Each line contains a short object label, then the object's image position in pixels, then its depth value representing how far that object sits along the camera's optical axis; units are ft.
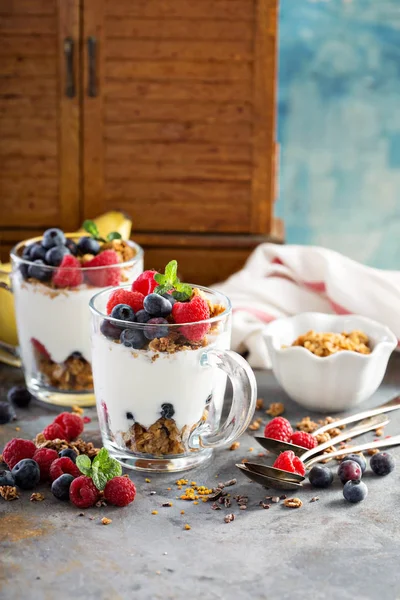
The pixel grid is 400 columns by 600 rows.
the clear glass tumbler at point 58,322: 2.92
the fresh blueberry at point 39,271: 2.91
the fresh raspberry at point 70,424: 2.81
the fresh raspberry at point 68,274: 2.90
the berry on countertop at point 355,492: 2.59
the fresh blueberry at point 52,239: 2.96
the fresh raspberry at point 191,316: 2.60
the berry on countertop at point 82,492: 2.55
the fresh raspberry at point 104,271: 2.93
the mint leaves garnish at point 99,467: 2.56
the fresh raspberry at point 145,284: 2.69
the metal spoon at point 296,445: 2.73
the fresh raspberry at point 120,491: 2.55
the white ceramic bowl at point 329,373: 2.95
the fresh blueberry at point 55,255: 2.93
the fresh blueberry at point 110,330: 2.63
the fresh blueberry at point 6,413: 2.92
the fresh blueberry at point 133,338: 2.59
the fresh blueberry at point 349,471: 2.66
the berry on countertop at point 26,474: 2.62
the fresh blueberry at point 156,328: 2.57
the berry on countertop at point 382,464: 2.70
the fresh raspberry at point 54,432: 2.79
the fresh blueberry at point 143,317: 2.60
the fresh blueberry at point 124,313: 2.61
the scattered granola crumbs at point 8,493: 2.58
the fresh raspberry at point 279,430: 2.78
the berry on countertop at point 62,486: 2.58
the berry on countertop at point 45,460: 2.66
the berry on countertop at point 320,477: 2.65
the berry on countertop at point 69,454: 2.67
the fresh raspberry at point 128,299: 2.64
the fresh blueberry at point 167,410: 2.64
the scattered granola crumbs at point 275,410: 3.00
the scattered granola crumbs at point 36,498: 2.59
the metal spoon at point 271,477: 2.63
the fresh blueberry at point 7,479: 2.62
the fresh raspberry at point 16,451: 2.67
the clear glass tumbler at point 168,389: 2.60
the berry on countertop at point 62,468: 2.62
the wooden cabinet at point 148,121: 3.55
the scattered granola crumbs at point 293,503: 2.58
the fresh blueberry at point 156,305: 2.58
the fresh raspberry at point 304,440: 2.76
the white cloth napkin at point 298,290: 3.29
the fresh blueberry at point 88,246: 3.00
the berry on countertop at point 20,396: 3.00
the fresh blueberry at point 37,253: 2.96
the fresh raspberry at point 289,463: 2.65
